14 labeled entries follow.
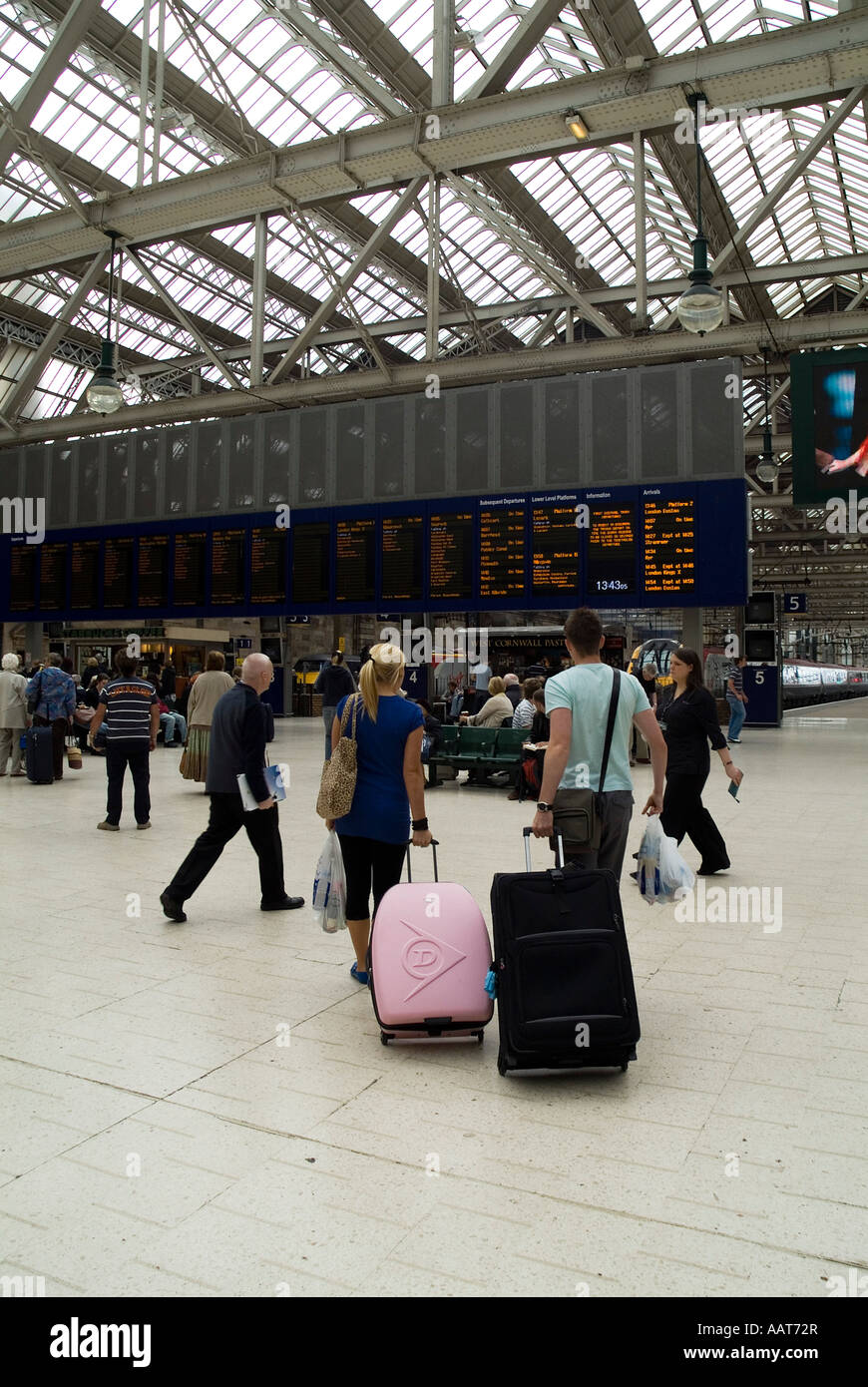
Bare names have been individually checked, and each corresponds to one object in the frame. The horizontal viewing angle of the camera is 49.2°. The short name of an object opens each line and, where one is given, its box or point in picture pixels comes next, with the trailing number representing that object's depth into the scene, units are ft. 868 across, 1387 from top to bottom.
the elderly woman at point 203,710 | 34.50
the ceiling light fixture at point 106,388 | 42.32
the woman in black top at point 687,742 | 21.97
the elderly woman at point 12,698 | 42.63
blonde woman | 13.73
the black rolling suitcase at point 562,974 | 10.87
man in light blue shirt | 13.23
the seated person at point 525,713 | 40.83
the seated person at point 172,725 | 59.88
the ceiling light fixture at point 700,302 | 29.84
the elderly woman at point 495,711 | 42.63
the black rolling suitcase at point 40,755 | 41.06
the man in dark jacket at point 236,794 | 18.51
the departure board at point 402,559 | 58.95
